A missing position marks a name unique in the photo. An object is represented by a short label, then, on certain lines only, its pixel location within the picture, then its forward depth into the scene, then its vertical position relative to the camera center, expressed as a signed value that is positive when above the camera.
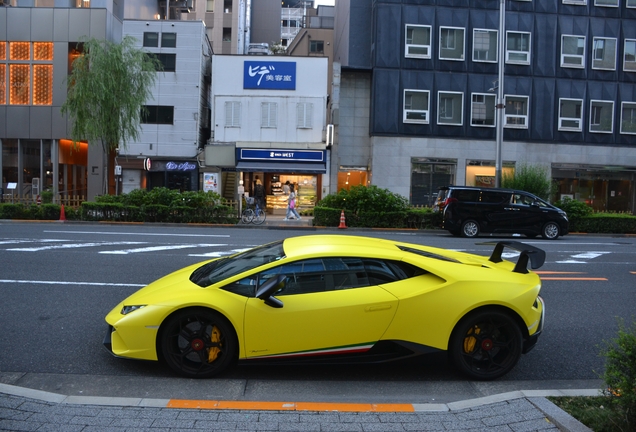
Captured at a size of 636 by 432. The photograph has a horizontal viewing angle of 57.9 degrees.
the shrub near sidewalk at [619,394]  3.77 -1.35
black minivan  20.70 -0.90
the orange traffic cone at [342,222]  22.94 -1.40
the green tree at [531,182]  25.83 +0.38
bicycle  24.48 -1.32
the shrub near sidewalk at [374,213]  23.44 -1.02
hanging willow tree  26.86 +4.39
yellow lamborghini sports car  5.46 -1.24
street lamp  25.31 +3.83
